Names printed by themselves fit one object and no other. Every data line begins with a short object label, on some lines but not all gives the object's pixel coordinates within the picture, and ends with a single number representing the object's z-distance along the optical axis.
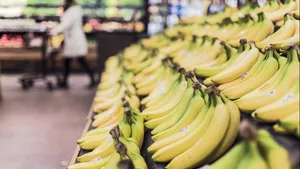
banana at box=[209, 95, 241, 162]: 1.75
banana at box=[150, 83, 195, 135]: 2.32
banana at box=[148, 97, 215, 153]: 1.88
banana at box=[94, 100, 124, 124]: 3.16
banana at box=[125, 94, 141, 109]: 3.18
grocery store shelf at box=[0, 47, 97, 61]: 9.96
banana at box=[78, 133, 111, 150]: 2.61
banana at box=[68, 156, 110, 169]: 2.13
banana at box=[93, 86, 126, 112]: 3.56
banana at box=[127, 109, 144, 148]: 2.33
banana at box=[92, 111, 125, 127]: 3.04
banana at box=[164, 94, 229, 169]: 1.73
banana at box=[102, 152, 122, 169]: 1.81
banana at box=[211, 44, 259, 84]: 2.36
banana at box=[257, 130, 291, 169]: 1.34
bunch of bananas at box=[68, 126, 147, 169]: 1.66
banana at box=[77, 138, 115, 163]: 2.29
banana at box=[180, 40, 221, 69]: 3.20
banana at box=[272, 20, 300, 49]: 2.08
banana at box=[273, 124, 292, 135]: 1.48
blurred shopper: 8.16
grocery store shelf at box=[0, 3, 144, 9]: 9.81
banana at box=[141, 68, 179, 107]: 3.00
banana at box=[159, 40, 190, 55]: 4.34
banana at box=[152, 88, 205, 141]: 2.12
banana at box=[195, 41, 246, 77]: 2.59
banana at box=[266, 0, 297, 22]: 3.02
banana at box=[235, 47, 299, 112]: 1.79
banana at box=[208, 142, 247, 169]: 1.49
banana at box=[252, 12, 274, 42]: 2.82
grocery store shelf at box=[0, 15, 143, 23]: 9.78
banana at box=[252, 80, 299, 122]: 1.57
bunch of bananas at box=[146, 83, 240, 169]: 1.74
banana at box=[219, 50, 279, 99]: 2.08
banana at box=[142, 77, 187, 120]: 2.58
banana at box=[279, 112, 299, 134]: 1.43
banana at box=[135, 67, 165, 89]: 3.59
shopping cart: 8.38
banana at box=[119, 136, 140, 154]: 2.03
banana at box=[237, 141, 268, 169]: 1.40
